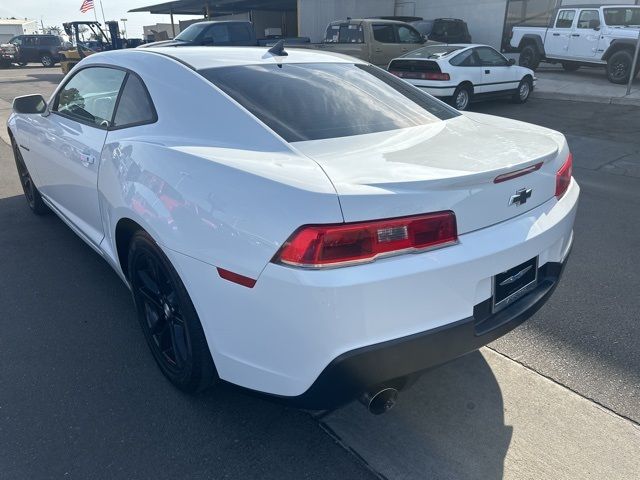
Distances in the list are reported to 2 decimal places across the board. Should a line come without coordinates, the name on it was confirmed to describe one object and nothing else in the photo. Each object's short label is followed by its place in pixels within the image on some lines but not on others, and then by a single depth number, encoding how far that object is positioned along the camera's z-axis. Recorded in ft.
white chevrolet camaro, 5.51
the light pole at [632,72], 34.73
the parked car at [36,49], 90.94
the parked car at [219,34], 47.16
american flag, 93.49
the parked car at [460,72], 33.86
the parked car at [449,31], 59.41
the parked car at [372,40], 42.29
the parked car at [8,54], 89.30
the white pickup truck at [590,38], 42.50
